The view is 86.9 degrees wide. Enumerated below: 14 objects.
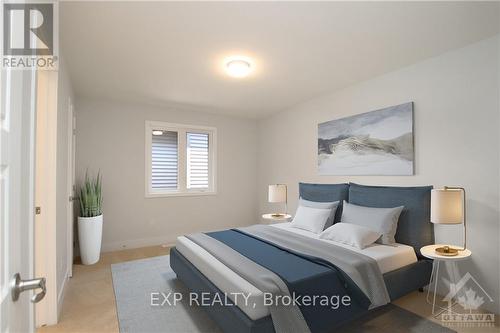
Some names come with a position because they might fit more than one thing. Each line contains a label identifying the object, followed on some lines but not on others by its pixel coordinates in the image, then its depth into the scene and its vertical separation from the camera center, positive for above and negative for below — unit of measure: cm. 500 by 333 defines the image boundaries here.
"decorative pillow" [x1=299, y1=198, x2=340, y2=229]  334 -51
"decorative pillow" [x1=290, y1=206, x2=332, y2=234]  328 -66
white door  67 -9
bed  177 -86
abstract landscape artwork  304 +32
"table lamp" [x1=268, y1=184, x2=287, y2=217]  429 -43
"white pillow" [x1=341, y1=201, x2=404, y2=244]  278 -57
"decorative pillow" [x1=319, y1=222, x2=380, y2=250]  264 -70
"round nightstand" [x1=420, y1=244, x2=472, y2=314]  220 -76
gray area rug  215 -132
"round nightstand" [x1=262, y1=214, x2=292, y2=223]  412 -78
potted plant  359 -78
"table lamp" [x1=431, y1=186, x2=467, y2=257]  230 -35
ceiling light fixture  283 +114
